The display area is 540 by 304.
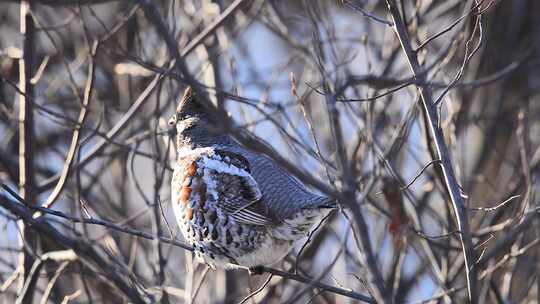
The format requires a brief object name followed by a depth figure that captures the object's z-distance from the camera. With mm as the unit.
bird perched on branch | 10773
